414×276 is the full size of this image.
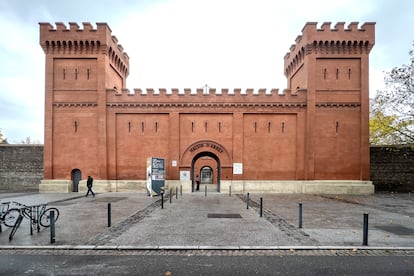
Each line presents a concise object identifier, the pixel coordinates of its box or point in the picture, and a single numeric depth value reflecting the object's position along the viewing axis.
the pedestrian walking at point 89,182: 21.05
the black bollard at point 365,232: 8.05
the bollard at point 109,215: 10.31
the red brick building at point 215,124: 24.16
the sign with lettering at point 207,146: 24.91
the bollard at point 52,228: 8.23
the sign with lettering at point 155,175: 21.48
